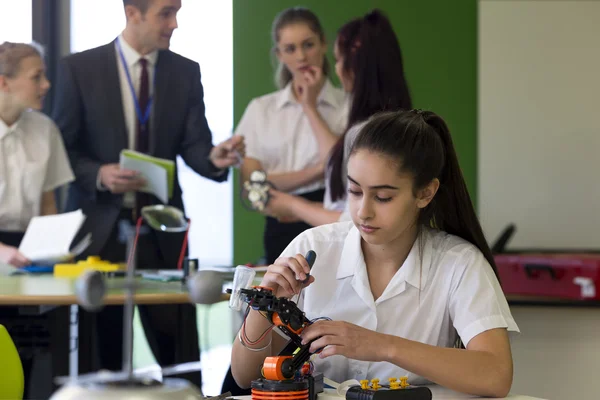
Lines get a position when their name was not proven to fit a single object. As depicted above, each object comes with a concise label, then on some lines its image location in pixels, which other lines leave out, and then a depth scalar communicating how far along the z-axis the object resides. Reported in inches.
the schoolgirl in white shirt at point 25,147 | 166.6
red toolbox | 176.9
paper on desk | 145.6
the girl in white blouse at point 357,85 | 161.5
